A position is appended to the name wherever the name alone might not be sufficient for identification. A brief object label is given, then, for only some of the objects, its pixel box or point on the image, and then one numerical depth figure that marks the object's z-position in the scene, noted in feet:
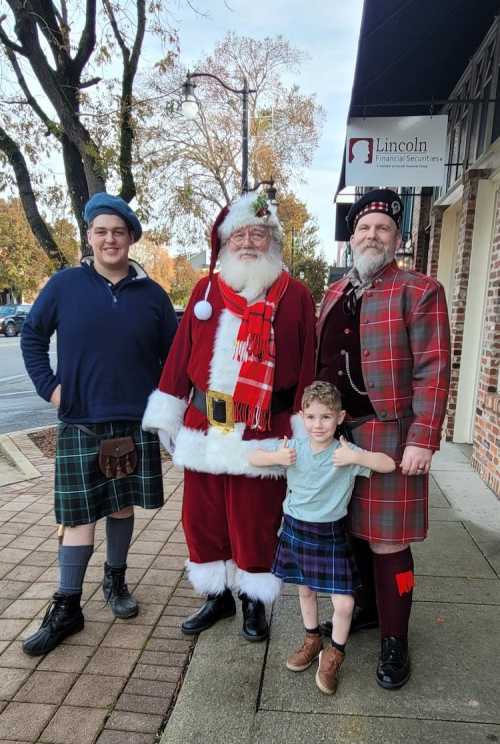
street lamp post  42.93
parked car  90.68
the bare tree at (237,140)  68.54
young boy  6.86
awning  14.05
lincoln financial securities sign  18.10
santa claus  7.73
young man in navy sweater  8.23
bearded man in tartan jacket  6.74
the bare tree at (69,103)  17.42
